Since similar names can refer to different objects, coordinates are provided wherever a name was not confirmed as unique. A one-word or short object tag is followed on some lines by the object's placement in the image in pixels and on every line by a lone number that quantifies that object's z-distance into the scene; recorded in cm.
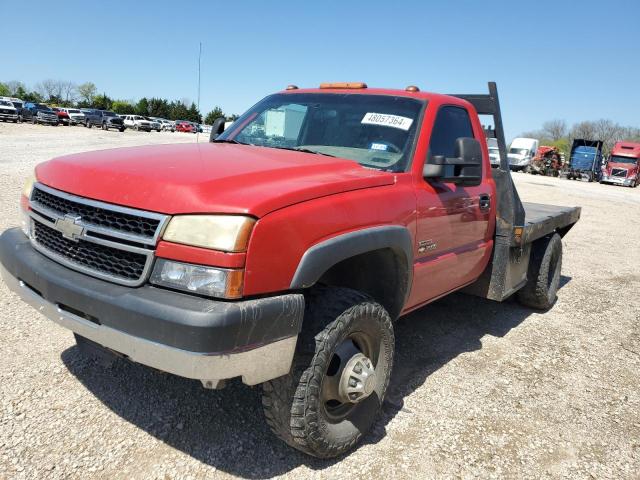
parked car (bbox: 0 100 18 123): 3734
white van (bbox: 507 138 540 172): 3811
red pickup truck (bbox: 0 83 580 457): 206
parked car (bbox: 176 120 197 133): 5975
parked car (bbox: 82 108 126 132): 4319
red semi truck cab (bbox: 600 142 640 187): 3375
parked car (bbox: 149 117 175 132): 5758
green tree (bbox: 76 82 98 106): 10050
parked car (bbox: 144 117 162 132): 5181
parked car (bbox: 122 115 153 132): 4982
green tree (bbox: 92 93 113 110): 8431
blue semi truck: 3528
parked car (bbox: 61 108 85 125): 4554
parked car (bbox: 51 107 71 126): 4516
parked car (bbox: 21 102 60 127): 4025
